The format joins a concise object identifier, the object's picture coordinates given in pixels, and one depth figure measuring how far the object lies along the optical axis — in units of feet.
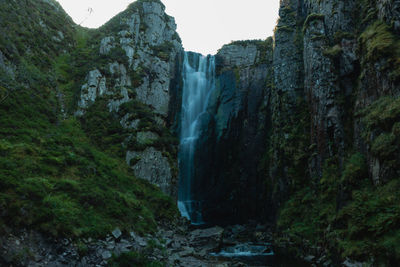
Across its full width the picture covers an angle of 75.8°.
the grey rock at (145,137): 92.07
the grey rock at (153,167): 85.97
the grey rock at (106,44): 115.85
